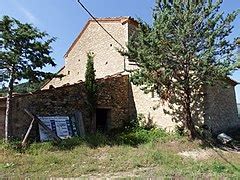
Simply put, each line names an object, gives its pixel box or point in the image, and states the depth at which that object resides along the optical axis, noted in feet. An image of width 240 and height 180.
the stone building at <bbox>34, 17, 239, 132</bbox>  34.16
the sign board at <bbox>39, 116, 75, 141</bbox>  30.91
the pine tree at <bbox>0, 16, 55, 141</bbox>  26.90
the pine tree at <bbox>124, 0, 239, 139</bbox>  26.80
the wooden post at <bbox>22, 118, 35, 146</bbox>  27.86
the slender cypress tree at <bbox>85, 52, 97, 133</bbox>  35.05
